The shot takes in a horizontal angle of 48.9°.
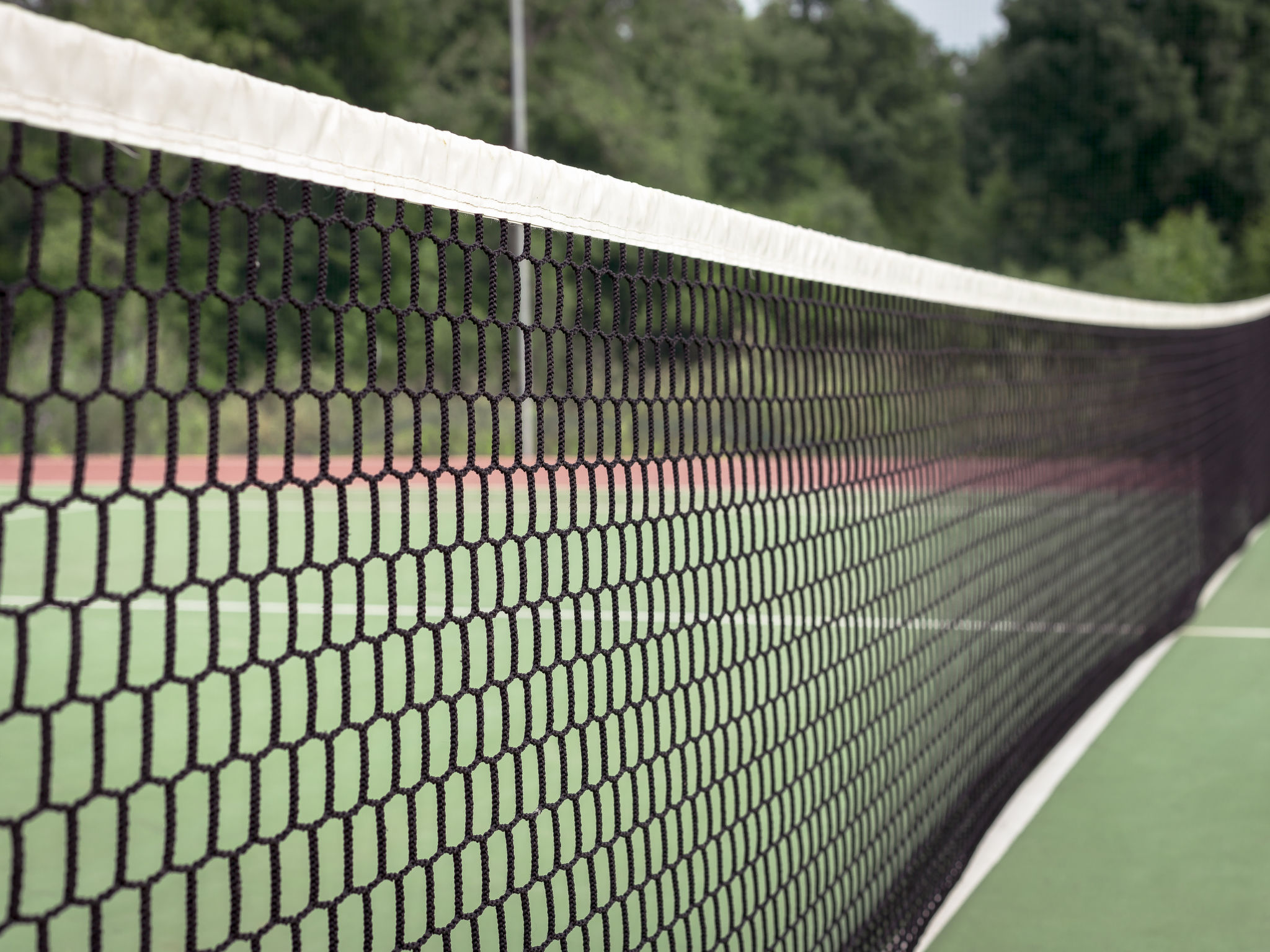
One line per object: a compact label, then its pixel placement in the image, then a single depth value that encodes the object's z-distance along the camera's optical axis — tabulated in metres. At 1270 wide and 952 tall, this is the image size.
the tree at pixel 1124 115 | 19.58
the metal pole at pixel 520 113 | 11.60
